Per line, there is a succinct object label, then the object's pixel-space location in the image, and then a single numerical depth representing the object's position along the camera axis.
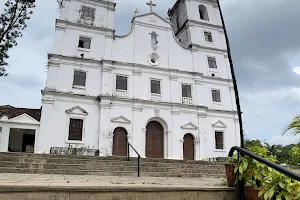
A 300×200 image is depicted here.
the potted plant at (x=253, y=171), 3.21
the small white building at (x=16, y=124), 14.89
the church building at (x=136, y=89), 15.68
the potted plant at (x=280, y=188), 2.72
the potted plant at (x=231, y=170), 3.58
